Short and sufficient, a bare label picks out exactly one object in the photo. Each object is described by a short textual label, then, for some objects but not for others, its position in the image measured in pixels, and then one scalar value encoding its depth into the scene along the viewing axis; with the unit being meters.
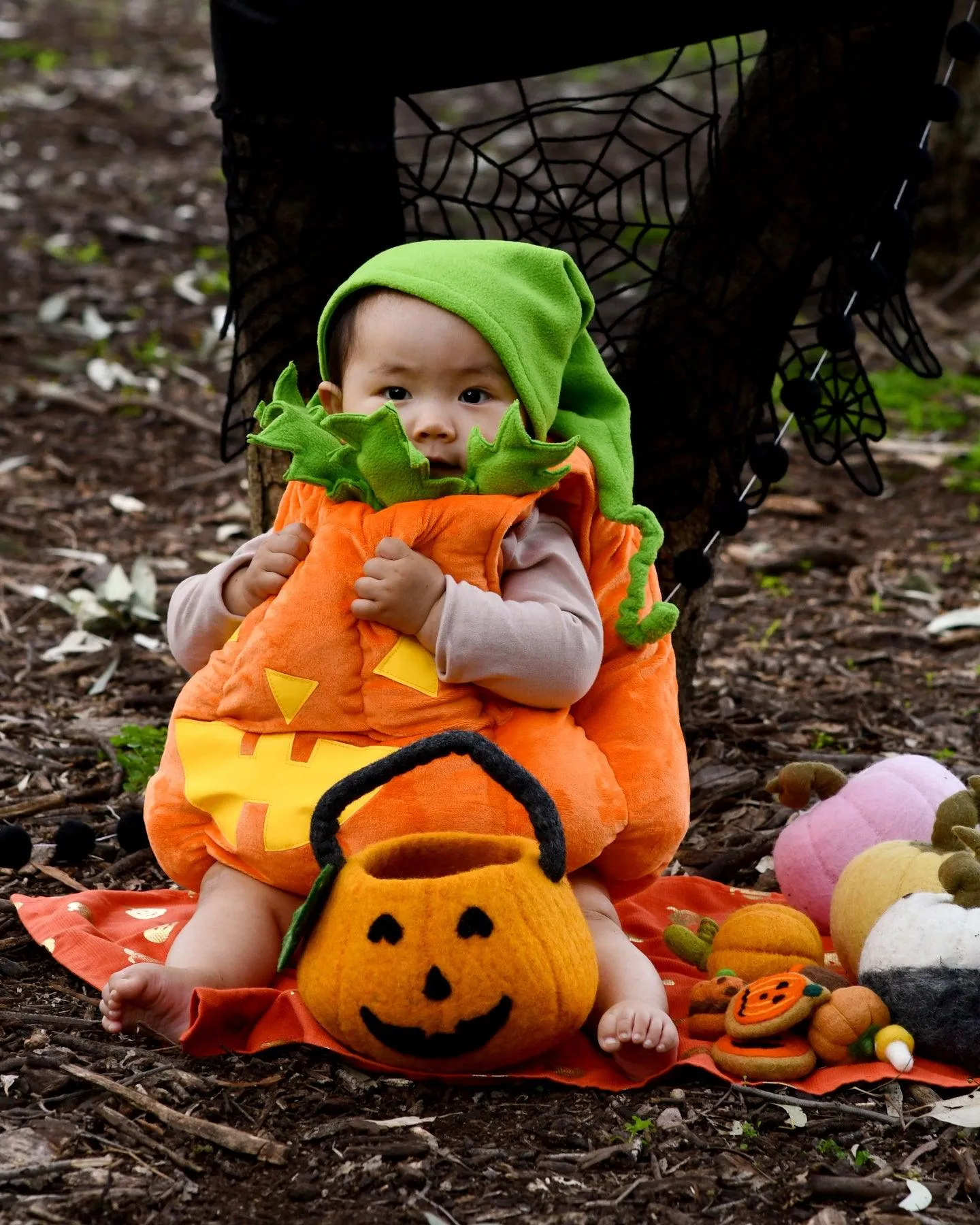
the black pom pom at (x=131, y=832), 5.65
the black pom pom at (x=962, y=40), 5.54
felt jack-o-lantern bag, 3.90
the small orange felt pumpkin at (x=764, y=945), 4.60
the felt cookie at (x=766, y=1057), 4.13
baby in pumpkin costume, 4.42
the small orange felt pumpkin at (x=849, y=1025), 4.17
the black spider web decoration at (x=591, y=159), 5.49
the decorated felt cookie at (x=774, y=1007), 4.18
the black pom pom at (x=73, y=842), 5.56
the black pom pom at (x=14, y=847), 5.35
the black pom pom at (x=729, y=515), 5.78
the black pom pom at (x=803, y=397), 5.64
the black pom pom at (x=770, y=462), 5.73
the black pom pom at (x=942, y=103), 5.41
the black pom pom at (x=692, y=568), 5.84
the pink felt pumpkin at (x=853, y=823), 5.02
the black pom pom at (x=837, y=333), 5.55
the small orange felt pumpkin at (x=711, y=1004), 4.37
